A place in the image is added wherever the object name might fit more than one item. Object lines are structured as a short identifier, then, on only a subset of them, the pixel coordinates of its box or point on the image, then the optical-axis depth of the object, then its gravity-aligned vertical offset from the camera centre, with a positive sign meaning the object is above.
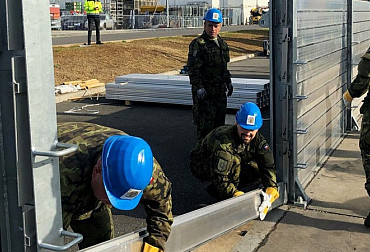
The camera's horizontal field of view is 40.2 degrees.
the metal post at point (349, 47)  7.61 -0.06
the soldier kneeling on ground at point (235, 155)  4.45 -1.00
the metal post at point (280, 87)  4.71 -0.41
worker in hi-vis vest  18.68 +1.27
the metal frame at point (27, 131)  1.81 -0.30
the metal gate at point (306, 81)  4.77 -0.40
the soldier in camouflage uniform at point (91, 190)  2.71 -0.78
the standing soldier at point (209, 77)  6.45 -0.40
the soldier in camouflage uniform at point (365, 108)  4.51 -0.59
